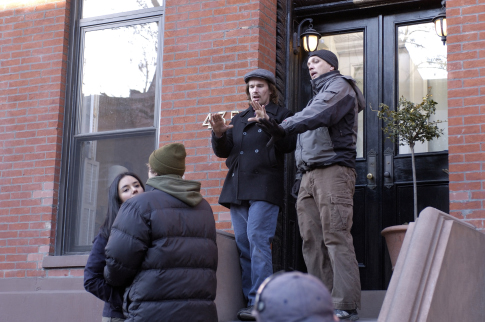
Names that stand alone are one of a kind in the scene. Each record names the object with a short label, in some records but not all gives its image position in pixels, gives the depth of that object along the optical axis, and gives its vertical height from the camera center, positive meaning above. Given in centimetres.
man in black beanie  437 +26
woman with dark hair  374 -44
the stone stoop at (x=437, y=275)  353 -38
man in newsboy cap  475 +21
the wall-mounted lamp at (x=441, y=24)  584 +169
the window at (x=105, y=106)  643 +99
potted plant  553 +75
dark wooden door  590 +44
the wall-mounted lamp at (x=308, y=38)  637 +167
